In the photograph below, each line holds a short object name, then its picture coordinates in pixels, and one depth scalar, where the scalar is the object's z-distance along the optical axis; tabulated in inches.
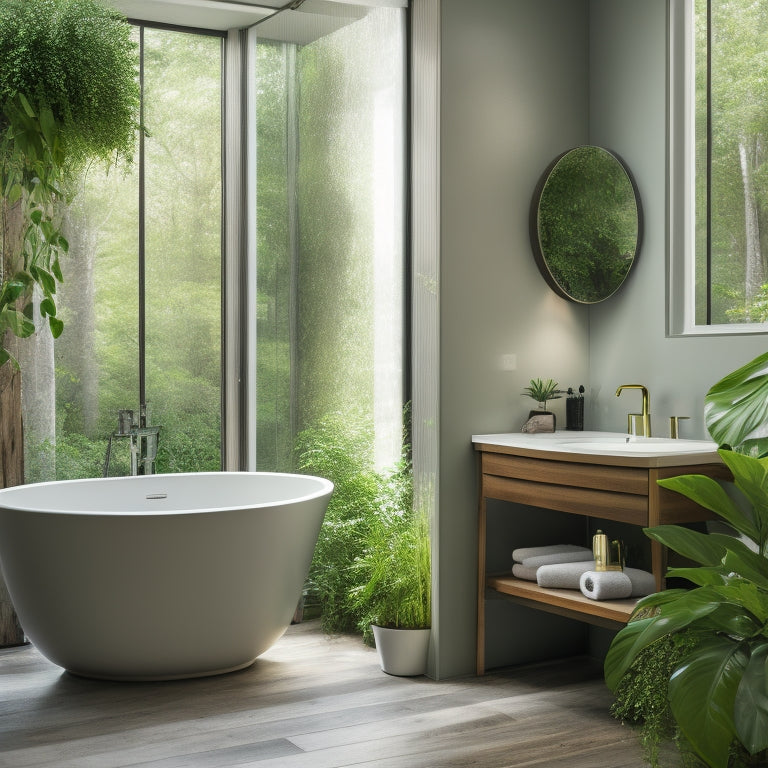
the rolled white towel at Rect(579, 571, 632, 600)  122.6
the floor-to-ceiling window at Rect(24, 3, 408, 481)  165.0
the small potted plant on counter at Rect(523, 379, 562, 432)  145.5
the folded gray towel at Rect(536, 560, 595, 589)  129.5
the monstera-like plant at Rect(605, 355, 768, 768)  95.0
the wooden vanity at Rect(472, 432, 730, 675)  115.2
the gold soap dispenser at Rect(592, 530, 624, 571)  127.0
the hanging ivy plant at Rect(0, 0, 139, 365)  128.1
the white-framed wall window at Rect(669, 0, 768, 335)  130.6
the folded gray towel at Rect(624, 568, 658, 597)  123.8
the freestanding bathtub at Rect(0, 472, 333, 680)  126.3
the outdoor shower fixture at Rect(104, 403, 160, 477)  168.1
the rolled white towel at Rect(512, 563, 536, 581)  136.0
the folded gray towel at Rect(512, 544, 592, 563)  138.4
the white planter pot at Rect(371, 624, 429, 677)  140.2
